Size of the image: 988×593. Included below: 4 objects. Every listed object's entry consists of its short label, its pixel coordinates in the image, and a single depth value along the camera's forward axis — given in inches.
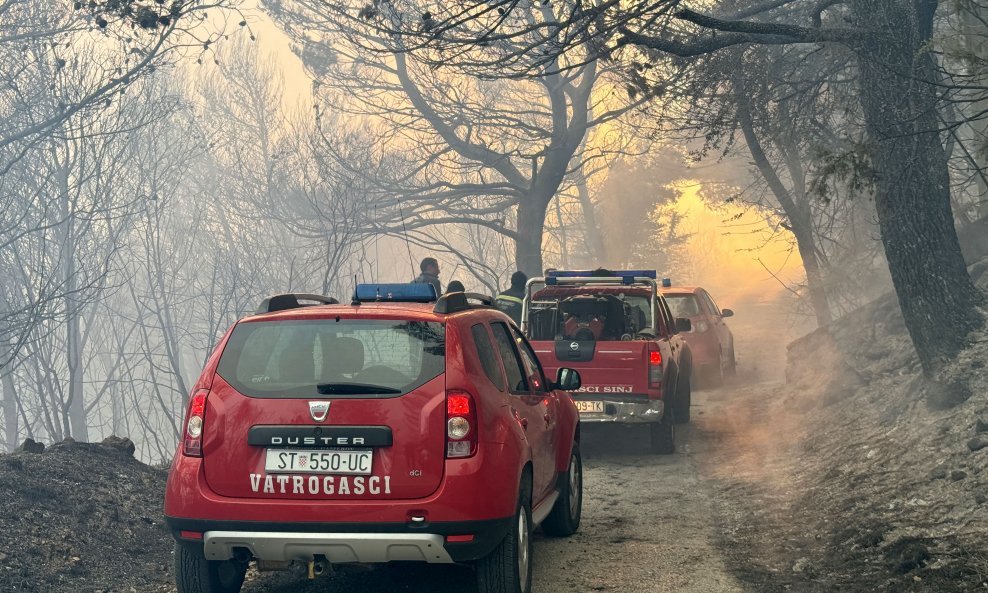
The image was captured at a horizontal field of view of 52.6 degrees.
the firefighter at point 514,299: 521.3
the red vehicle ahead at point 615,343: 446.3
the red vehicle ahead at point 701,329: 727.7
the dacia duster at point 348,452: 195.5
